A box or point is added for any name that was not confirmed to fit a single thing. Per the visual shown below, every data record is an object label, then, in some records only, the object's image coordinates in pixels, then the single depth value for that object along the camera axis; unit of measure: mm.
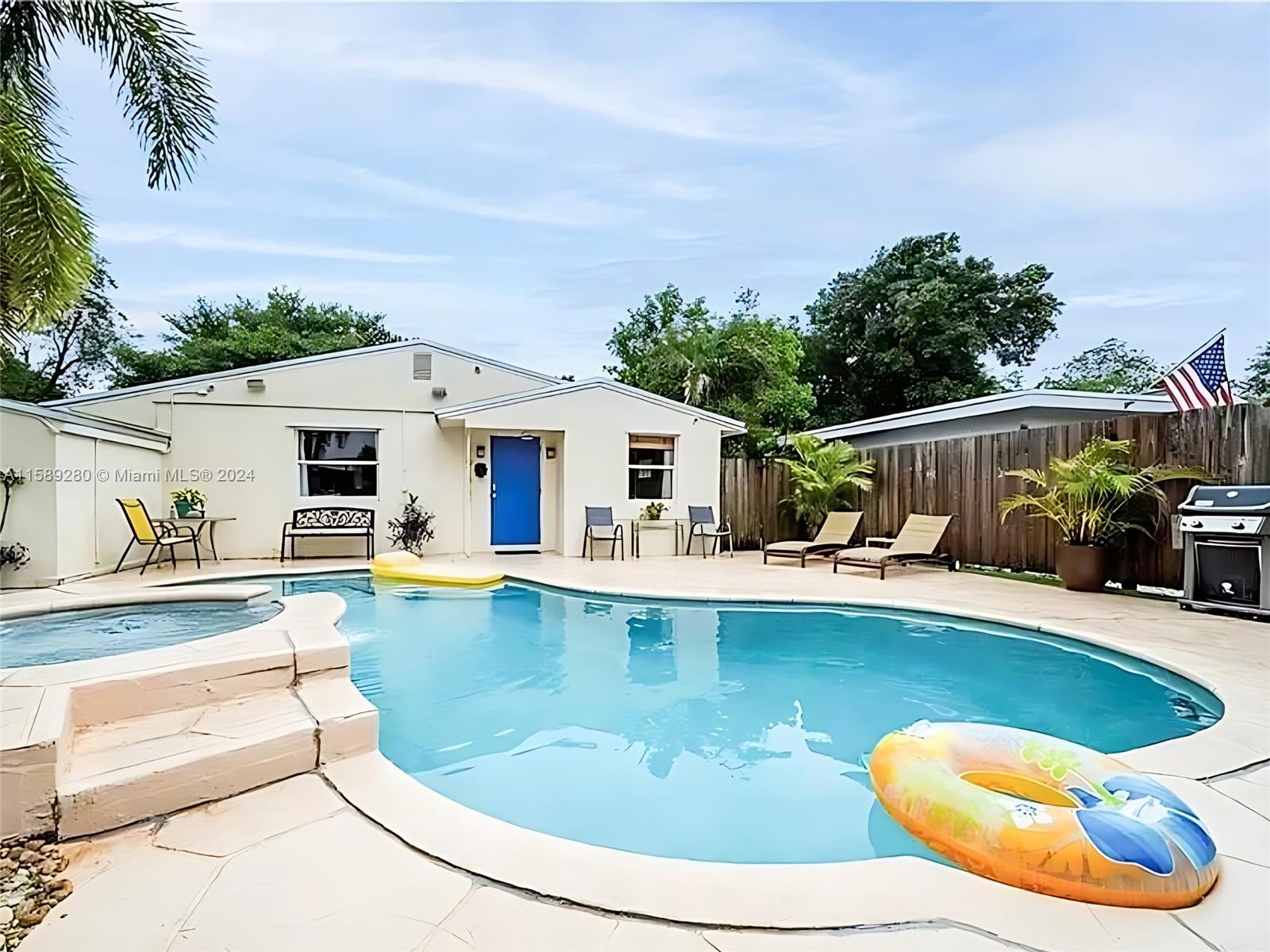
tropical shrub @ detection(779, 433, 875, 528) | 12383
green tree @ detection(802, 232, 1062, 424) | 22344
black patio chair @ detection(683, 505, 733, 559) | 12500
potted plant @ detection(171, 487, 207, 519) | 10352
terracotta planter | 7770
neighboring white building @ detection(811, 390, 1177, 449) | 11297
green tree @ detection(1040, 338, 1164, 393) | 27828
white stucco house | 10875
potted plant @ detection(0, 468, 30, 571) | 7539
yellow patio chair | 8906
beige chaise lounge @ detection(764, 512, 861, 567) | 11156
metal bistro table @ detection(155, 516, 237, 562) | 10262
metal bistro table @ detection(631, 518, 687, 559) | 12316
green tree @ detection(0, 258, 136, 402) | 18797
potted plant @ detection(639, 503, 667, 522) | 12422
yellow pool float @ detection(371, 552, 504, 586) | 8984
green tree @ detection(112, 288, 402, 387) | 19891
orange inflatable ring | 1973
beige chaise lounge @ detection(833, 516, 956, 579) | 9703
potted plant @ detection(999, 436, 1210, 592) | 7531
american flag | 8961
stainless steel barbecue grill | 6090
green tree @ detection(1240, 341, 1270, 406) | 20062
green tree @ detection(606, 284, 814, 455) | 19906
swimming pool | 3102
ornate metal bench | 11156
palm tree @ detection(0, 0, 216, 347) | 4844
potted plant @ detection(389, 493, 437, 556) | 11703
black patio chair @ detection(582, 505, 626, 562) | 11836
